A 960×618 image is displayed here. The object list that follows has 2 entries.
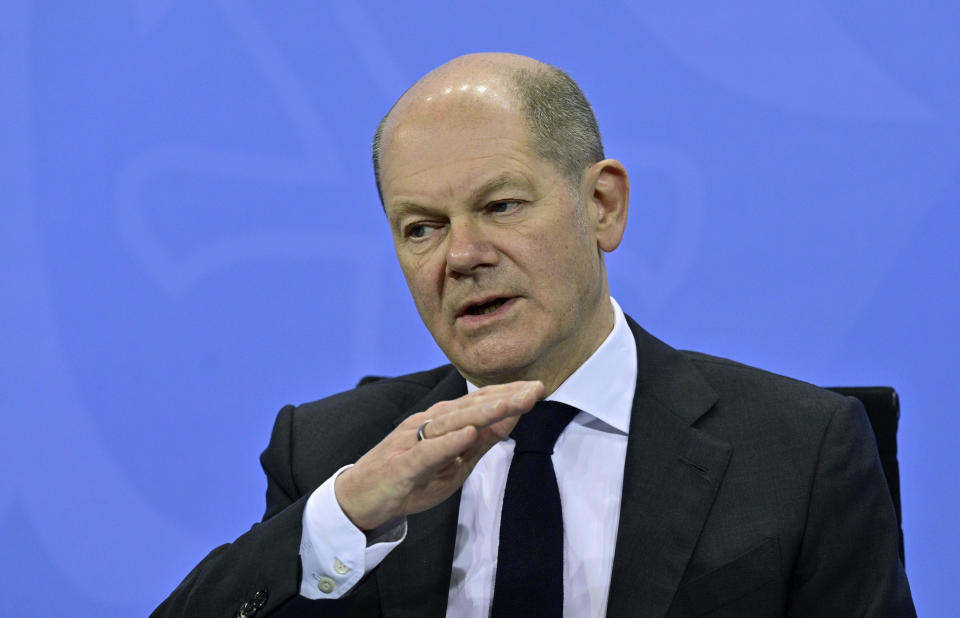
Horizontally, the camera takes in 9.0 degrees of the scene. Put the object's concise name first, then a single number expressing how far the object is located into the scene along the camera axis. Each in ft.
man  13.24
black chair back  13.82
